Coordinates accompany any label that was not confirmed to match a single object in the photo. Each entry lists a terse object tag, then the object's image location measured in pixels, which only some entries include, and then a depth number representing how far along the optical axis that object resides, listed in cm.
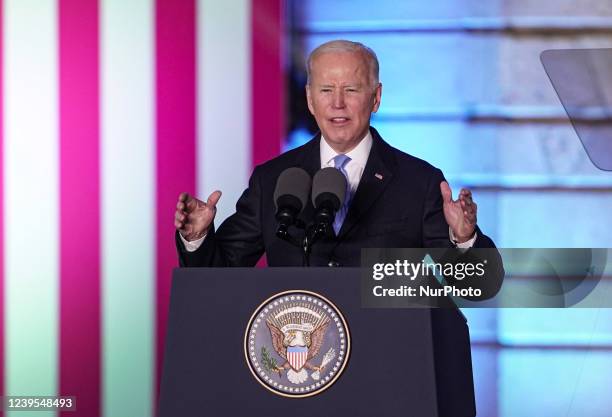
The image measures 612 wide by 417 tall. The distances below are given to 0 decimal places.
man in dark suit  1219
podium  1159
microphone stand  1170
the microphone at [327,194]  1170
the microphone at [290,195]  1170
